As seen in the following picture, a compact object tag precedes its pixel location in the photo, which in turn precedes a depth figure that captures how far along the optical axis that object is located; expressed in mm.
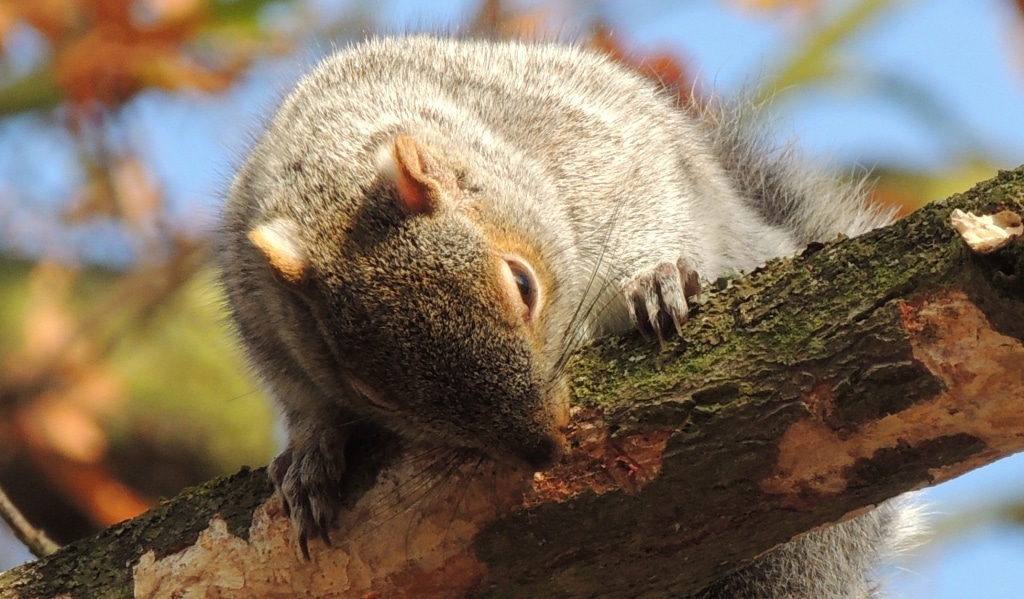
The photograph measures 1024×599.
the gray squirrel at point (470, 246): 5312
